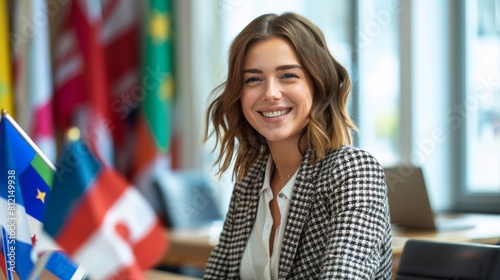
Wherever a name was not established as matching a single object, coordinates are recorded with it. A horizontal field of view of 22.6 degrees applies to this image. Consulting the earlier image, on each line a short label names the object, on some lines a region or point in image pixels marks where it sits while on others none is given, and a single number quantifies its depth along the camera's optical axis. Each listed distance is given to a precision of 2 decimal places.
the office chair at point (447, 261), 3.23
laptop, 5.08
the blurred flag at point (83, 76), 10.55
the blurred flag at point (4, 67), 9.90
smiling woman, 3.07
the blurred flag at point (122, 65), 11.54
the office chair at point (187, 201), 8.38
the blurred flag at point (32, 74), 9.99
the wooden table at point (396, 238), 5.10
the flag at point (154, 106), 11.00
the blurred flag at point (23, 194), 2.90
